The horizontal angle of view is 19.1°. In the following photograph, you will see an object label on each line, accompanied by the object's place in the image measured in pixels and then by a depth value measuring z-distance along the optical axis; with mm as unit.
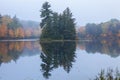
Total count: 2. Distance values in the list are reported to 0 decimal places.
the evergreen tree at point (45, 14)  72056
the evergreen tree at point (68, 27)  72125
